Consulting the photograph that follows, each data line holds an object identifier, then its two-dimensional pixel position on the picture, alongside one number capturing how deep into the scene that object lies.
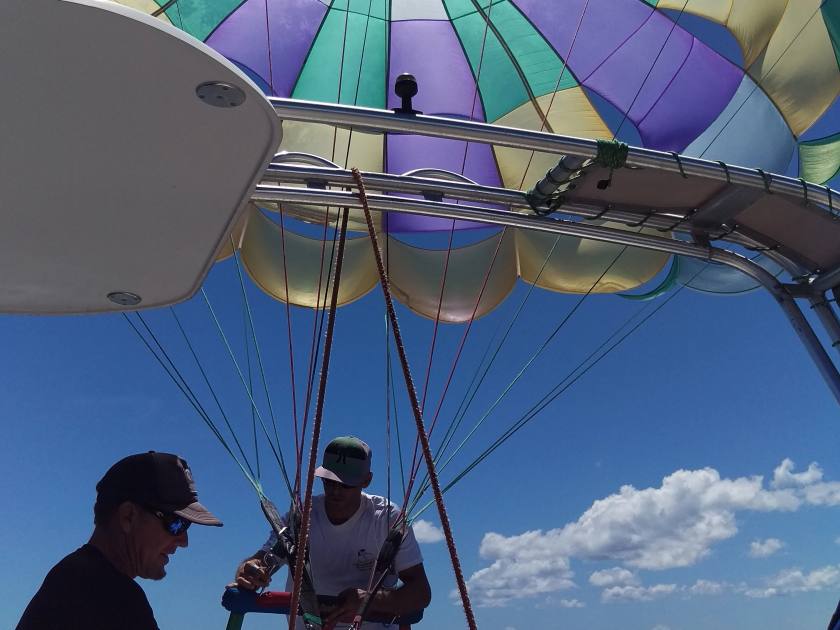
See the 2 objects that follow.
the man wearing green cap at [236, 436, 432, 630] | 3.44
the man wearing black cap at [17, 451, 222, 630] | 1.61
